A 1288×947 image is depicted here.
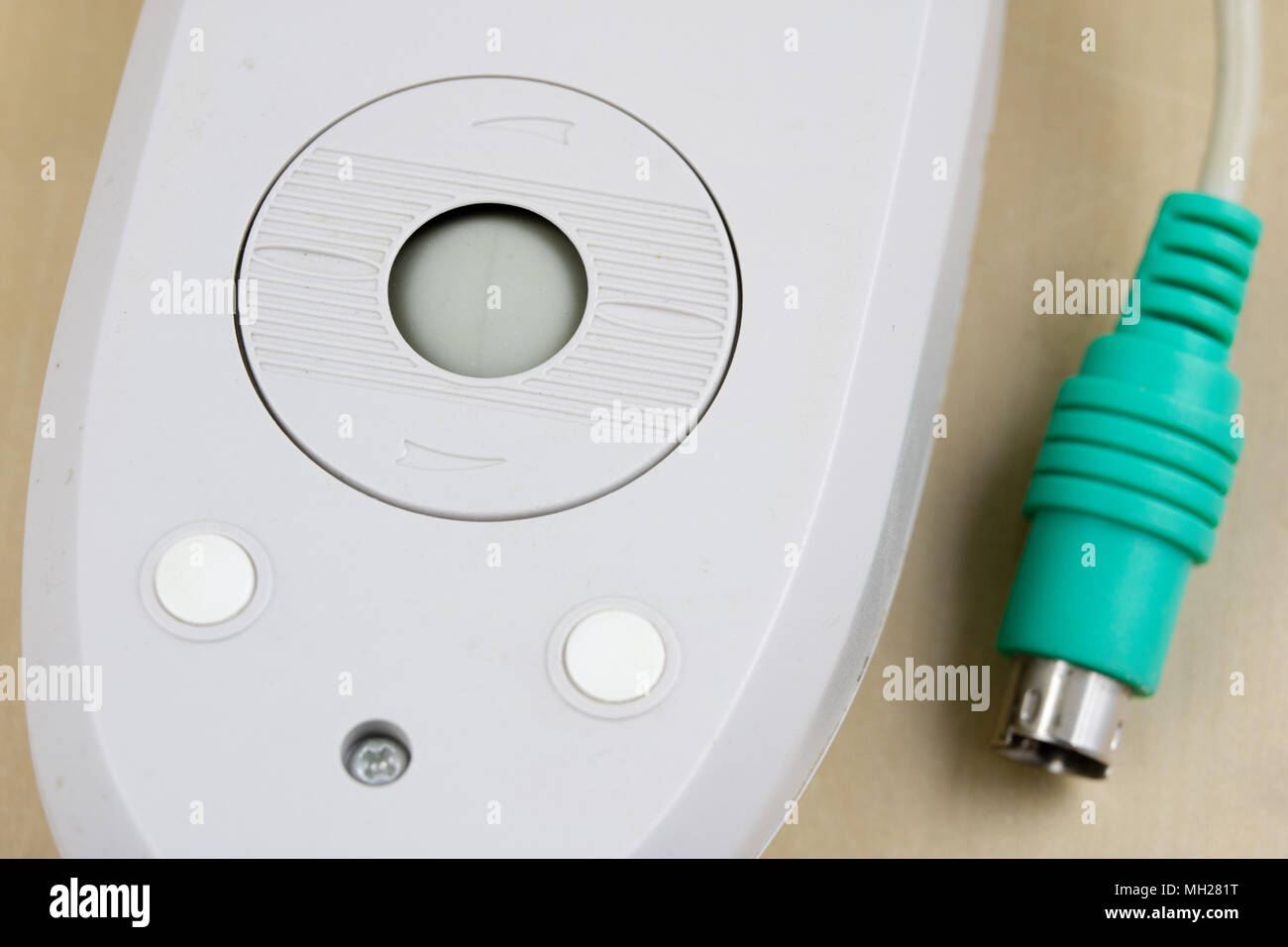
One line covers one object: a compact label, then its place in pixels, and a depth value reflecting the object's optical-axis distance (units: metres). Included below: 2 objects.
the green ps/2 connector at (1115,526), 0.13
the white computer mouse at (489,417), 0.12
